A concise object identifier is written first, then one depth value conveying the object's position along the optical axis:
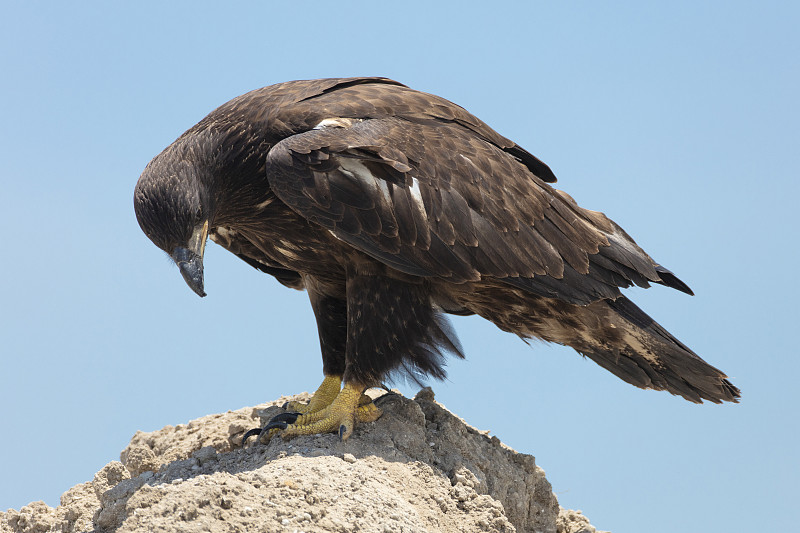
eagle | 12.91
